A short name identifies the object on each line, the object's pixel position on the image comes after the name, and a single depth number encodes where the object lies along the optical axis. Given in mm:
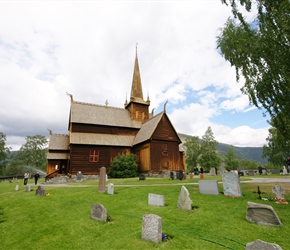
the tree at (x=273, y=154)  44788
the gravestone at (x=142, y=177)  20562
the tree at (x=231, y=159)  70812
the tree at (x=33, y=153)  67975
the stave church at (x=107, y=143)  27531
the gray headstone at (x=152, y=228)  5922
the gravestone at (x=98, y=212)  8172
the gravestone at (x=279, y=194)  8828
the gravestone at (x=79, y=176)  24375
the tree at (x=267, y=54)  10250
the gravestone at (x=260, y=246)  3862
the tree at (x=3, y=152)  59441
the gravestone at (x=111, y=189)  13036
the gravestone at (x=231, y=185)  10320
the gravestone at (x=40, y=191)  13778
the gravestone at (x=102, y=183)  13875
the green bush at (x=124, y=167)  26812
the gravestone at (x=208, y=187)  11258
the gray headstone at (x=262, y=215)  6468
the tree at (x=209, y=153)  54906
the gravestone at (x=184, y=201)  8555
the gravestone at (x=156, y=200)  9594
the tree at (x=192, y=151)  61812
